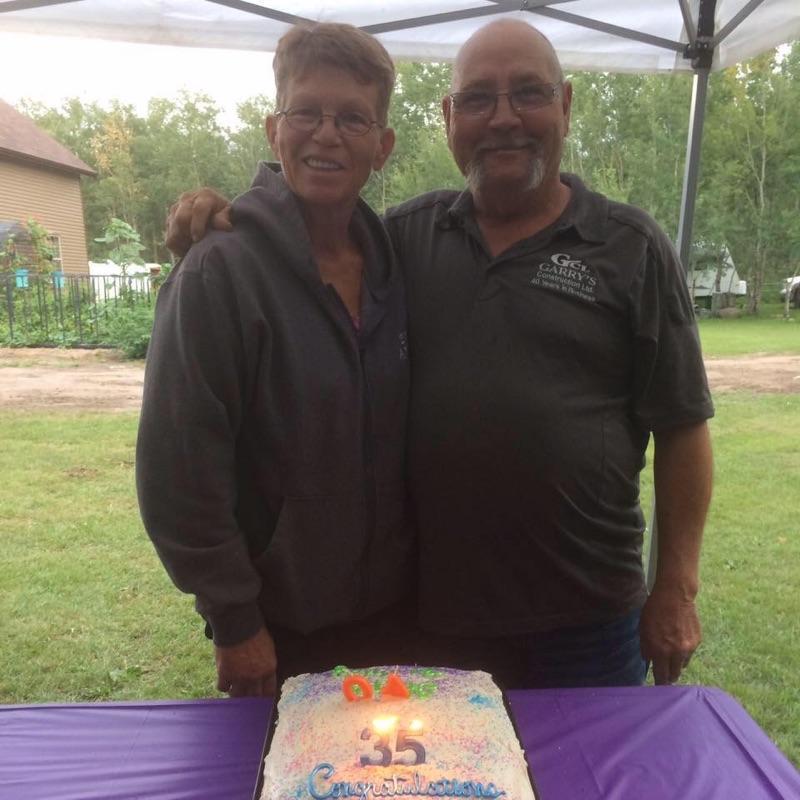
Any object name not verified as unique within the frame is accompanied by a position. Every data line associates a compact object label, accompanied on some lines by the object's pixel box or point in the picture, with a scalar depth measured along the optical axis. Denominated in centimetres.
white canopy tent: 255
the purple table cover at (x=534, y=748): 108
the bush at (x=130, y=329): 1032
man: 149
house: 1552
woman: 126
